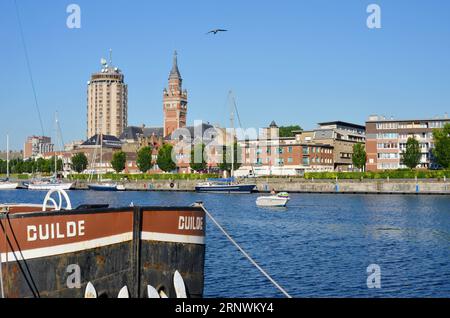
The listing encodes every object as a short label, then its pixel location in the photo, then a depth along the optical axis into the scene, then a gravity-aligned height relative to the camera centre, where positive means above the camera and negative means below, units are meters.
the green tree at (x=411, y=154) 121.44 +1.87
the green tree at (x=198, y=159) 144.38 +1.02
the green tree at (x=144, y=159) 159.25 +1.12
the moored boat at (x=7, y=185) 141.88 -5.10
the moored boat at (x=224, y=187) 109.25 -4.32
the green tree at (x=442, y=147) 111.36 +2.95
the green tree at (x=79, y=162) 185.75 +0.38
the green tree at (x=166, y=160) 151.50 +0.81
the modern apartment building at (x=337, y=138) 161.25 +6.73
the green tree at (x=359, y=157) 133.88 +1.39
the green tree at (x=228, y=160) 136.00 +0.74
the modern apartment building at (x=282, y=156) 146.88 +1.78
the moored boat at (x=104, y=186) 128.75 -4.98
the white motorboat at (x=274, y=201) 73.69 -4.59
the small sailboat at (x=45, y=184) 129.81 -4.64
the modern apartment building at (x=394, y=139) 133.38 +5.41
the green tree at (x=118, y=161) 167.15 +0.62
